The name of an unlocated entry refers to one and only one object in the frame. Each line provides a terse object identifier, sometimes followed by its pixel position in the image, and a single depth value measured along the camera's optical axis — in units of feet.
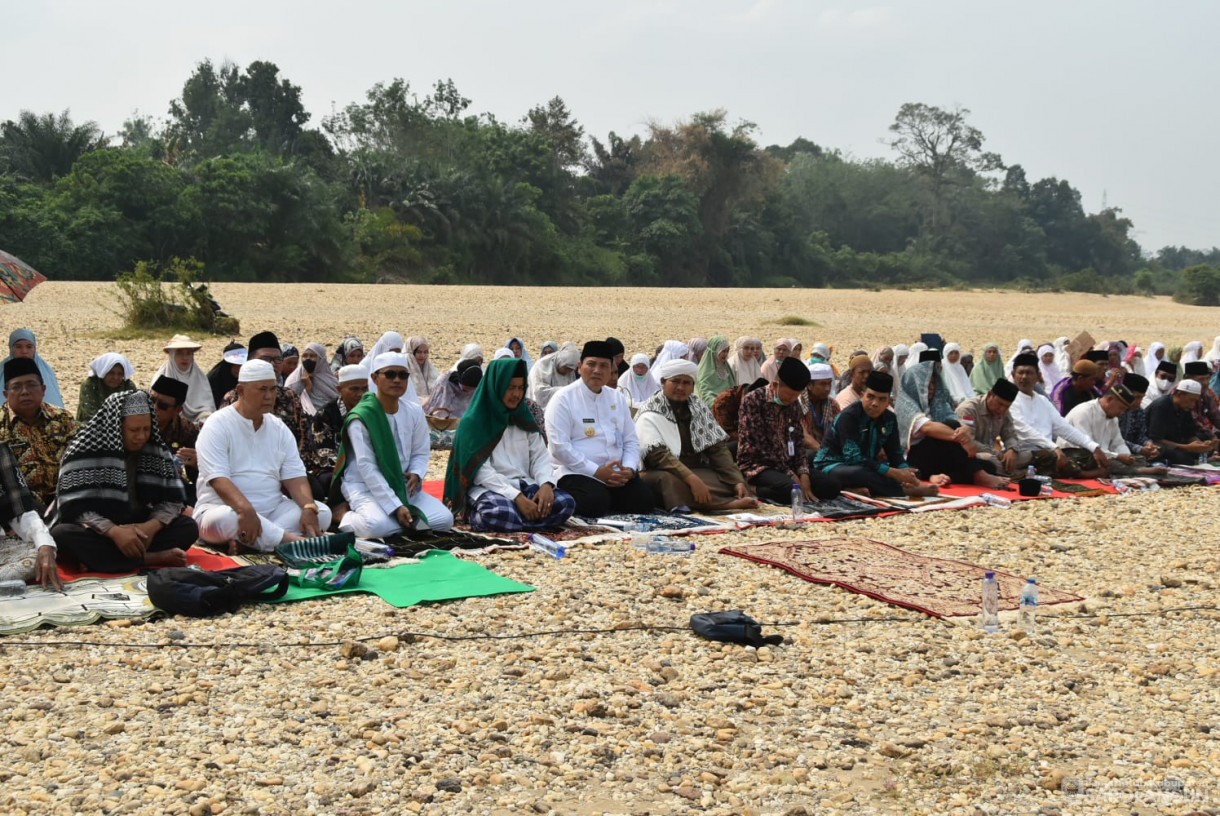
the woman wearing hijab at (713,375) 33.73
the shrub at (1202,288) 150.41
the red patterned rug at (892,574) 17.63
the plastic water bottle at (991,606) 16.31
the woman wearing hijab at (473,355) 34.88
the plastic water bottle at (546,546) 19.94
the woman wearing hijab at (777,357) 32.91
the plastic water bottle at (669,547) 20.35
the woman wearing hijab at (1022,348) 33.97
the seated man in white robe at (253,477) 19.22
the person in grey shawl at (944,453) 27.96
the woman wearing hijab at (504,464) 21.61
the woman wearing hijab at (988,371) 40.65
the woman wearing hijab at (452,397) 33.81
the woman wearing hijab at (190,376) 26.27
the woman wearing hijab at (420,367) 36.14
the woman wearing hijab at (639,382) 34.94
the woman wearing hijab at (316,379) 28.96
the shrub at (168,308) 54.39
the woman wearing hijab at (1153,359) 41.78
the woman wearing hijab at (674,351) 34.22
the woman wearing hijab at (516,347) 36.22
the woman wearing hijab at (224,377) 27.09
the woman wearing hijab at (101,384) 23.31
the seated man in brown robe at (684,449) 24.25
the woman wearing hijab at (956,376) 38.11
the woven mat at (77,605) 15.12
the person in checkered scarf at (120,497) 17.43
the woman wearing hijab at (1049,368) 41.75
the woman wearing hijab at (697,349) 35.55
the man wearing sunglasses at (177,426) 21.80
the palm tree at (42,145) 107.34
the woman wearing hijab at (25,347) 22.53
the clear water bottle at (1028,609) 16.30
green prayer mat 16.80
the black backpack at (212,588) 15.67
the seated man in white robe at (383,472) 20.35
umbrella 20.11
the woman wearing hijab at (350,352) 31.94
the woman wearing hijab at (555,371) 32.48
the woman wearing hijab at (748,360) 35.27
